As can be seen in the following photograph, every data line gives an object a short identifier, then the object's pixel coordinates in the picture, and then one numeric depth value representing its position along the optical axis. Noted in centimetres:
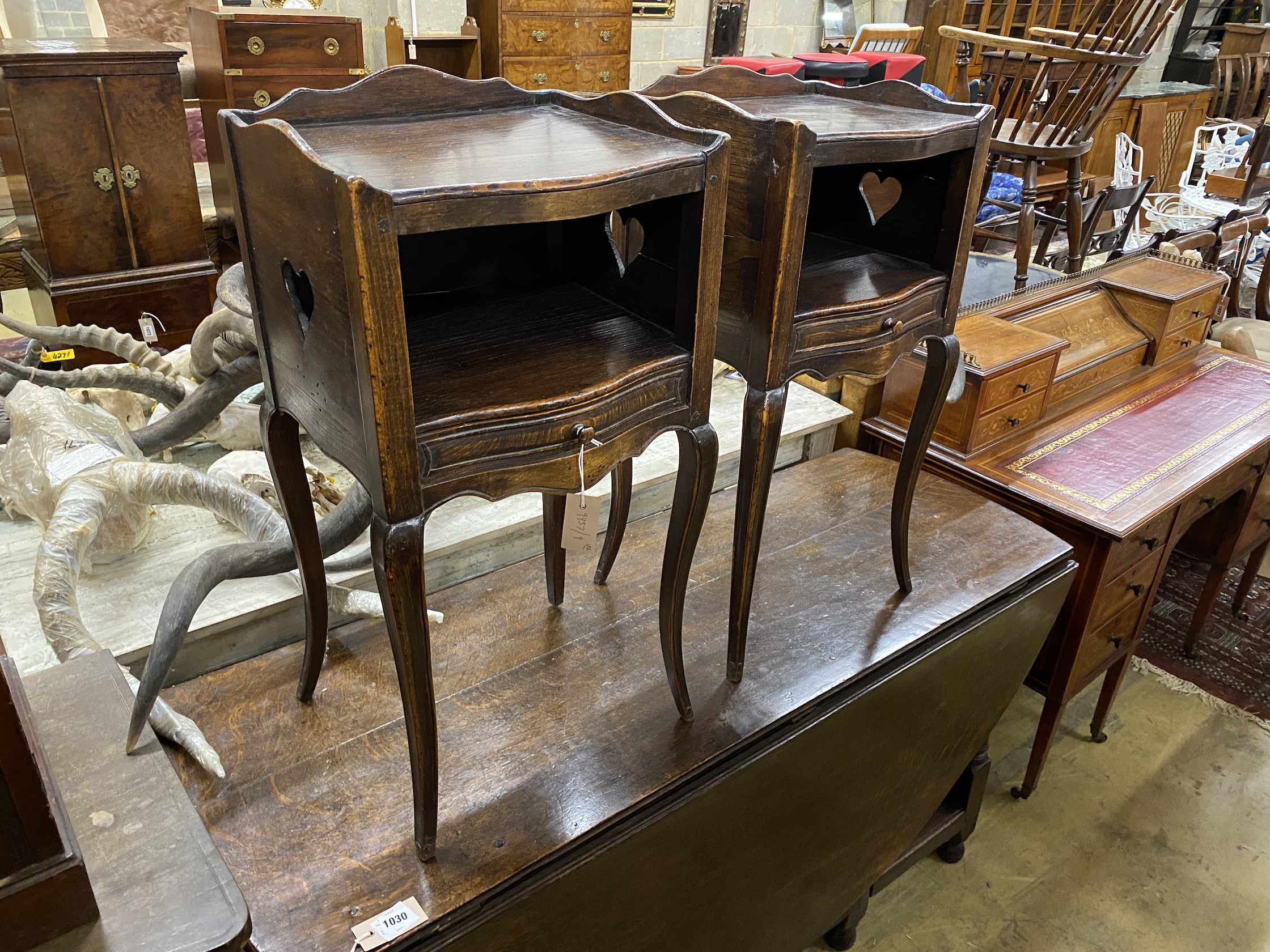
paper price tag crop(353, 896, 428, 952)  99
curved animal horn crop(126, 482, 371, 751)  111
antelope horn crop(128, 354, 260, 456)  166
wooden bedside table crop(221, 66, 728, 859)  81
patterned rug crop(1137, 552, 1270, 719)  261
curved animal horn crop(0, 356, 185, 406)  170
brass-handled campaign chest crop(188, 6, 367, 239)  312
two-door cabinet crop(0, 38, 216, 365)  233
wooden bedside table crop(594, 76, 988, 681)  108
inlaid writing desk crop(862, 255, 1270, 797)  198
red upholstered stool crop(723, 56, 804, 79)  326
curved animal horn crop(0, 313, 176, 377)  170
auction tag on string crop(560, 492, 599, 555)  136
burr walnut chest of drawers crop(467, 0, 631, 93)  421
